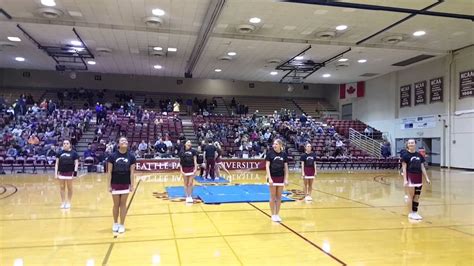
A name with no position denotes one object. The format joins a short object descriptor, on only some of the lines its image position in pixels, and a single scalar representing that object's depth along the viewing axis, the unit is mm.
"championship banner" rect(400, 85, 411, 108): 24766
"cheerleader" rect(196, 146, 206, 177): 14988
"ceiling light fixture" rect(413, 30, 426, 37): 16703
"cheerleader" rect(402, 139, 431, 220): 7543
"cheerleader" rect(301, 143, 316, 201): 10070
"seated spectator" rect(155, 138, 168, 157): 19453
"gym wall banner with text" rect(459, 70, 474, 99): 19750
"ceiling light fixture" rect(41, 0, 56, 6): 13367
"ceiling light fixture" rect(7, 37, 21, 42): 18219
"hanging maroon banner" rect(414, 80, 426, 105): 23311
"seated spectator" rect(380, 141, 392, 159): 22344
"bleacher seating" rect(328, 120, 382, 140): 28255
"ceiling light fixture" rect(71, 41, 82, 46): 18547
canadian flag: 30062
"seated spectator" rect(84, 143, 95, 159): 18312
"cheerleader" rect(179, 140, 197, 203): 9547
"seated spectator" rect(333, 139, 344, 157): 21750
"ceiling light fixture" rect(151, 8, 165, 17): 14312
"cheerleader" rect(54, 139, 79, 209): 8531
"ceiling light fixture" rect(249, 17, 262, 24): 15310
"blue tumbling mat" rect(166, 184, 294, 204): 9820
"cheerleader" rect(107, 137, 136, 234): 6266
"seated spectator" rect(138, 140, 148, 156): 19250
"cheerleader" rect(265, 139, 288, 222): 7289
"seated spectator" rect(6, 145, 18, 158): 17469
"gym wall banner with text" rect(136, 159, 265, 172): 18297
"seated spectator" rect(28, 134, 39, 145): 18750
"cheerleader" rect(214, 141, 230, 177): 15278
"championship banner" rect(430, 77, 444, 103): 21953
